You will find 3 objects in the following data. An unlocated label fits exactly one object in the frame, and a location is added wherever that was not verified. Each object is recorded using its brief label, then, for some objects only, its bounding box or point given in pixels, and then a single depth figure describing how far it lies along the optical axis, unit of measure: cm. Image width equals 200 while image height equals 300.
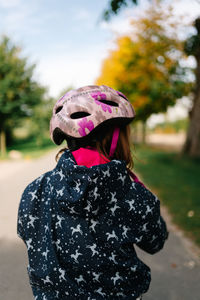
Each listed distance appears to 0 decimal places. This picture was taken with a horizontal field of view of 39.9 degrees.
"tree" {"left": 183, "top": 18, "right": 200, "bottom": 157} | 1133
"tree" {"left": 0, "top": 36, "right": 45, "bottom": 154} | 1638
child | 125
